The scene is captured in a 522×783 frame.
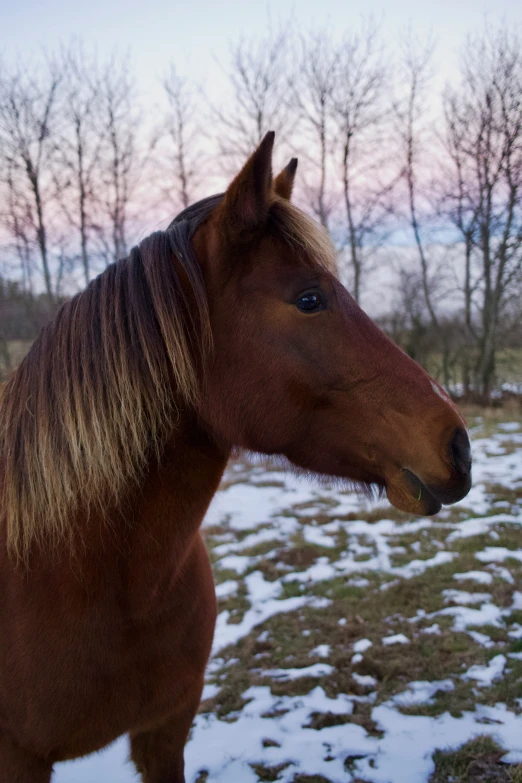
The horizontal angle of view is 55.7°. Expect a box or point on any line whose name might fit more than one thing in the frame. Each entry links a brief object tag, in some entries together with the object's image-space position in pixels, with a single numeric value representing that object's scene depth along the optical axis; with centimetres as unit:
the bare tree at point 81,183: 1365
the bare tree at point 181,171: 1492
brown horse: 147
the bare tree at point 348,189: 1467
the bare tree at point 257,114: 1403
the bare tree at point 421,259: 1531
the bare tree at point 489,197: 1264
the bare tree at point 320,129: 1451
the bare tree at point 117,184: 1441
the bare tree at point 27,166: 1275
